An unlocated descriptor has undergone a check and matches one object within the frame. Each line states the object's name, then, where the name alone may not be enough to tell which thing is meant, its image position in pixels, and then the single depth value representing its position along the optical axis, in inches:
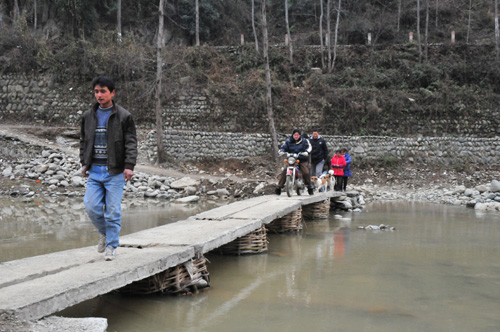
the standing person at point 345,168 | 557.3
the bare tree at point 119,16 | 1194.0
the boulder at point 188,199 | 607.7
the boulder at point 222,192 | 646.5
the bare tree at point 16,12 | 1179.3
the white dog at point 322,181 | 504.6
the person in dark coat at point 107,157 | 188.5
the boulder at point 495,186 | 629.2
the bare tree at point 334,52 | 1143.0
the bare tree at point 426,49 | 1146.7
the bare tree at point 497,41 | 1085.4
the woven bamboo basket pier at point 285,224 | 374.6
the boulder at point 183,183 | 686.5
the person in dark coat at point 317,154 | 517.0
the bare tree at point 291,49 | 1145.8
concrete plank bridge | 134.9
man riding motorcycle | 449.4
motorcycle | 447.5
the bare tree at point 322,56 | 1157.1
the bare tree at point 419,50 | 1139.1
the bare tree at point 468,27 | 1284.4
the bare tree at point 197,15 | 1262.1
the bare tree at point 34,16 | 1215.6
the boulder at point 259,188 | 607.6
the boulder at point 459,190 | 677.3
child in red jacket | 561.3
